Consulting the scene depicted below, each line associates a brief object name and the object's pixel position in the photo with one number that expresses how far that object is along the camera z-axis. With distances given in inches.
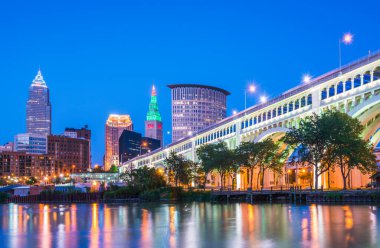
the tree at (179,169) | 4810.5
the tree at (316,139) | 2935.5
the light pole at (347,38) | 2965.1
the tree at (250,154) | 3897.6
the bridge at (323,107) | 2921.8
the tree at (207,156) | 4143.7
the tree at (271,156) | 3907.5
